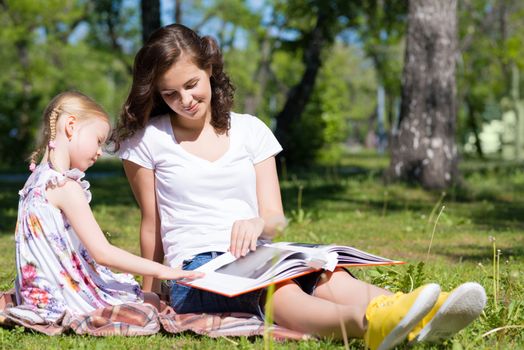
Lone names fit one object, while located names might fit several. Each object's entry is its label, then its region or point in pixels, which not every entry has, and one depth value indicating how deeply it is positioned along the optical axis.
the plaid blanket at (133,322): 3.24
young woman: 3.18
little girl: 3.37
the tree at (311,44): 15.16
